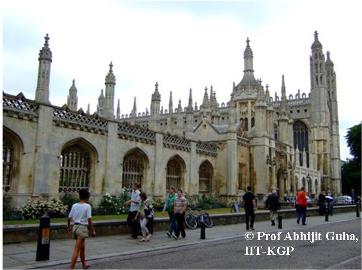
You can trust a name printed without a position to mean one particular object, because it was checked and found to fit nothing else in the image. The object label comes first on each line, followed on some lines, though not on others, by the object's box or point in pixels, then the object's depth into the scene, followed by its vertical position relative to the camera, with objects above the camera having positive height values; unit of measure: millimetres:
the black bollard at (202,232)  12398 -1197
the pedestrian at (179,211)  12383 -538
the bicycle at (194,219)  15492 -987
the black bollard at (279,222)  15758 -1048
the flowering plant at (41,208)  15156 -677
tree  55438 +5501
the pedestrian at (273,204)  16922 -344
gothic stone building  15797 +2488
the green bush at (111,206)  18500 -641
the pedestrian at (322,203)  23477 -385
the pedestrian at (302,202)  17516 -238
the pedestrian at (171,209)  12638 -497
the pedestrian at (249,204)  14958 -325
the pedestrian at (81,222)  7621 -598
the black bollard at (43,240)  8391 -1079
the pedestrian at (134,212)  12172 -598
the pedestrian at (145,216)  11766 -708
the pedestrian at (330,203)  23586 -343
